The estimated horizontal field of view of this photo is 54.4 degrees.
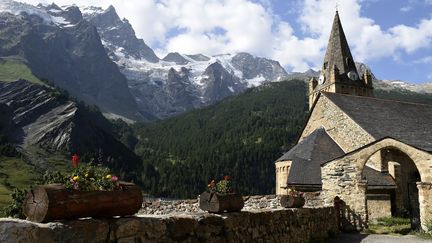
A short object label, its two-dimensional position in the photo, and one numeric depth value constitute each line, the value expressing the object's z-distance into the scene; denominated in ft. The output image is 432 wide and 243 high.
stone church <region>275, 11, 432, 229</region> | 66.64
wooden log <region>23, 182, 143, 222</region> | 15.48
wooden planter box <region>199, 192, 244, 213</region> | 27.55
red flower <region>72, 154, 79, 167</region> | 20.67
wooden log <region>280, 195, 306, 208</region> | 45.03
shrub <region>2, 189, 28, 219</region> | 33.33
